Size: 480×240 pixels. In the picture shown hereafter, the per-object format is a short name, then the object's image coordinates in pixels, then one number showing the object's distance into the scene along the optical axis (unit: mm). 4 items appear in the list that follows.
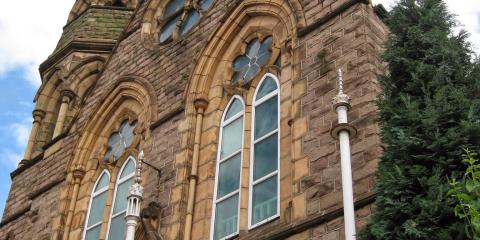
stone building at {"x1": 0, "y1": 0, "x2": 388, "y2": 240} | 8570
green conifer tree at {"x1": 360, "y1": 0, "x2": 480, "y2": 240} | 5656
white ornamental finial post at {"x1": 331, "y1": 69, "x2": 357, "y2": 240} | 6473
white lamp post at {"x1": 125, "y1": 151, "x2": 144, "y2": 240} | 8807
